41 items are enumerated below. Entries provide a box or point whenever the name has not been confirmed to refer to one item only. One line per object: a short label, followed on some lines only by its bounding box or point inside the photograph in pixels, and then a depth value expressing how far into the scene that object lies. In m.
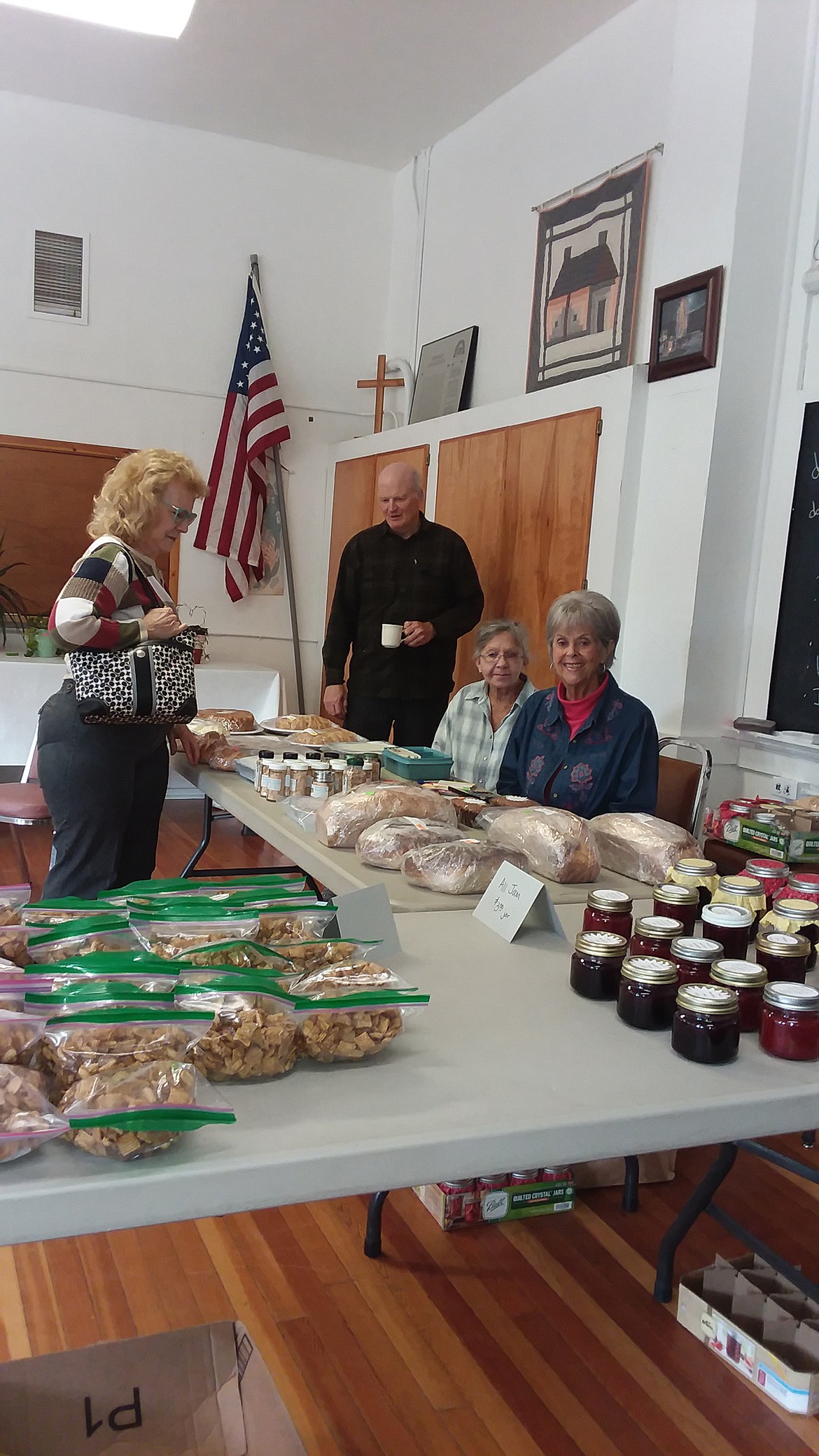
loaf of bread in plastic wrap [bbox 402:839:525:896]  1.73
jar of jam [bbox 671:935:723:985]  1.15
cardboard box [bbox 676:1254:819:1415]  1.64
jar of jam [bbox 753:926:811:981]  1.21
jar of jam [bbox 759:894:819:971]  1.30
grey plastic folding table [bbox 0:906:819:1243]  0.80
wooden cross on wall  6.12
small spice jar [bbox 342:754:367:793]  2.39
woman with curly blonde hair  2.28
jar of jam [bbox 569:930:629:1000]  1.25
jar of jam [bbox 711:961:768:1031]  1.13
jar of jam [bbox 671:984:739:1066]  1.07
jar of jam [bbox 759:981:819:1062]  1.10
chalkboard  3.44
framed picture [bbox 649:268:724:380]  3.47
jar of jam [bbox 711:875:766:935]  1.38
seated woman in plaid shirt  3.08
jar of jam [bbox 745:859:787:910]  1.54
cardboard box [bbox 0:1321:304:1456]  1.12
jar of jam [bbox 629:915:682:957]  1.25
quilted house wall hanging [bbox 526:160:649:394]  4.11
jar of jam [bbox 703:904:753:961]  1.24
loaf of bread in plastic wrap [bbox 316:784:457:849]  2.03
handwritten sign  1.48
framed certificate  5.31
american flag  5.91
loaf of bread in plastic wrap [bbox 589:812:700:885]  1.91
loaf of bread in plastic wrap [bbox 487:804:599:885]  1.84
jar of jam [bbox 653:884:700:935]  1.36
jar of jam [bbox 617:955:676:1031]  1.15
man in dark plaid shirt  4.35
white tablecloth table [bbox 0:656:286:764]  4.93
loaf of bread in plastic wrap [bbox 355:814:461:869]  1.88
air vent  5.60
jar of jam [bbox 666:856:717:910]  1.50
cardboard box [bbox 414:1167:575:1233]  2.07
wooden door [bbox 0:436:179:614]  5.75
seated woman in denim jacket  2.52
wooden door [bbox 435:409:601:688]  4.02
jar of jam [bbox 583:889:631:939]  1.37
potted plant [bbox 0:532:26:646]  5.70
